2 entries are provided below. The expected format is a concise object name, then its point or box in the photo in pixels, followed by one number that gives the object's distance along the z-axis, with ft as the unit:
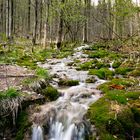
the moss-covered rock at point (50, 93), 19.49
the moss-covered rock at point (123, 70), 27.62
